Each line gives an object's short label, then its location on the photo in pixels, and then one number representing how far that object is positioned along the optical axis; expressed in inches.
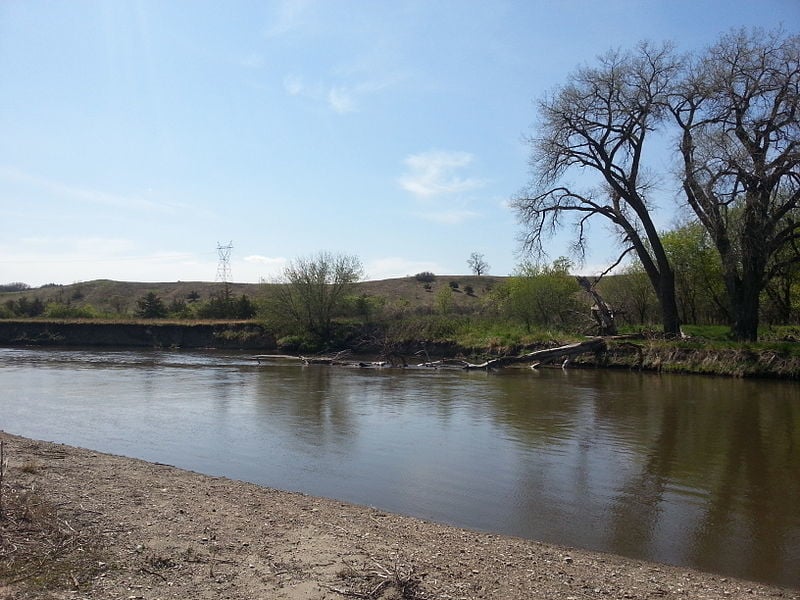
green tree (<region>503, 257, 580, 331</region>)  1464.1
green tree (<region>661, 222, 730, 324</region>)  1408.7
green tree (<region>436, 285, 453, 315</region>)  1991.9
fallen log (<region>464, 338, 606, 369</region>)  1202.0
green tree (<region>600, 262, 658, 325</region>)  1558.7
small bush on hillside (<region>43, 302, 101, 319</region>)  2161.7
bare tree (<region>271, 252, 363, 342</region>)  1664.6
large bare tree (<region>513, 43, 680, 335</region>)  1136.5
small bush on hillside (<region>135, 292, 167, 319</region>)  2169.0
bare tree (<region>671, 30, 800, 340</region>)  961.5
